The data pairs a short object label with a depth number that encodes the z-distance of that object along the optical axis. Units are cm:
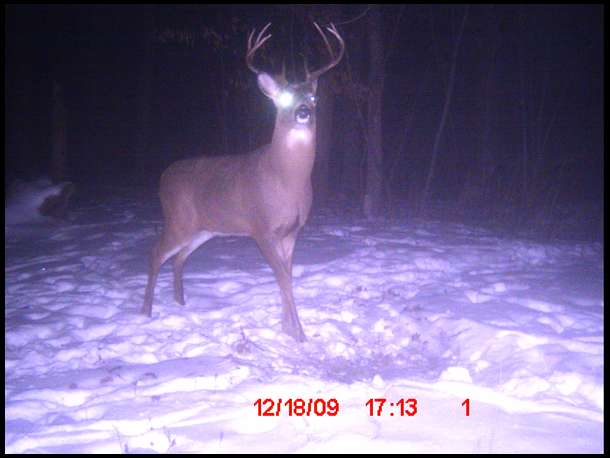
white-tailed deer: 530
